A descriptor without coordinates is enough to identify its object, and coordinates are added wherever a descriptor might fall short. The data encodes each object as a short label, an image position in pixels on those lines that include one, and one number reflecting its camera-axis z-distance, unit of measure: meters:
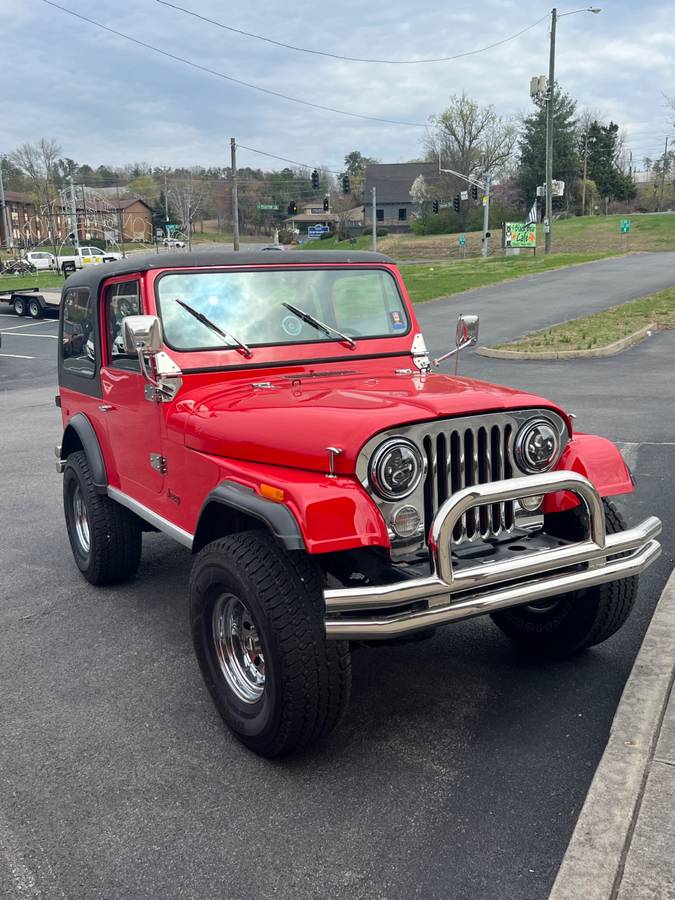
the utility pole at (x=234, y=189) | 41.98
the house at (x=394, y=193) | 102.56
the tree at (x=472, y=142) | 81.81
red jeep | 3.02
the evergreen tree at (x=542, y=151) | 74.50
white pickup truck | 49.79
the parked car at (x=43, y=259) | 53.25
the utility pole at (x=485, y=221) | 52.05
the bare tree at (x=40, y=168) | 82.75
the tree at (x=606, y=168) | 79.56
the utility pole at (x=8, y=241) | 72.28
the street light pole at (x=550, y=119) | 39.66
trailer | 29.11
